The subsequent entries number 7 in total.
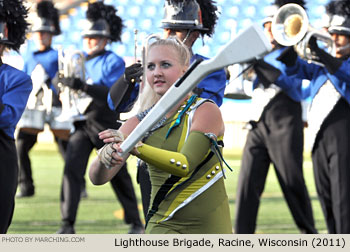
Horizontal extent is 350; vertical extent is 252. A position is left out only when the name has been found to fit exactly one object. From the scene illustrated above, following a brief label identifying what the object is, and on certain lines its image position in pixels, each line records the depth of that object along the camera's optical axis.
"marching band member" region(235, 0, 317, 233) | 12.77
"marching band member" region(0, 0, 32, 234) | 8.56
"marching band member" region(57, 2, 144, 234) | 13.79
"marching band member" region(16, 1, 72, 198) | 17.36
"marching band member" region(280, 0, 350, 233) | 11.43
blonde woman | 6.34
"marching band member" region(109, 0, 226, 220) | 9.37
